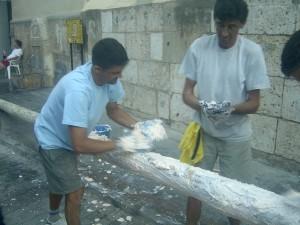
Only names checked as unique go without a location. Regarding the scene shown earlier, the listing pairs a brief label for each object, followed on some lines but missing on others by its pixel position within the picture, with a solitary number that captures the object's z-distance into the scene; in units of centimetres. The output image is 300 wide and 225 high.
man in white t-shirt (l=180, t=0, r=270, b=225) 264
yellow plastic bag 294
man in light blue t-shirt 250
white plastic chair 1244
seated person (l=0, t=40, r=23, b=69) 1216
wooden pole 213
